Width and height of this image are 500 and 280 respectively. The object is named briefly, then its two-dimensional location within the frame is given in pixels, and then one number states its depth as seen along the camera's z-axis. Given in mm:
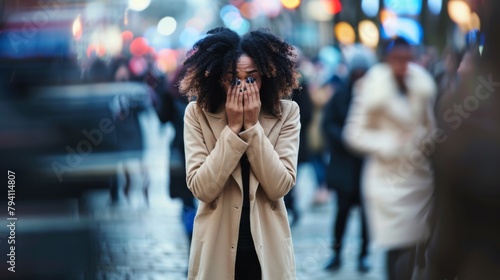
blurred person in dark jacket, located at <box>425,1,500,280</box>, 6306
